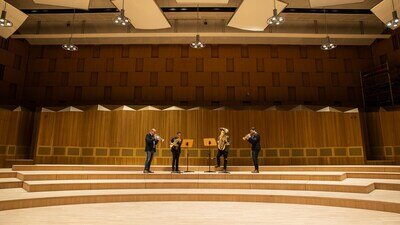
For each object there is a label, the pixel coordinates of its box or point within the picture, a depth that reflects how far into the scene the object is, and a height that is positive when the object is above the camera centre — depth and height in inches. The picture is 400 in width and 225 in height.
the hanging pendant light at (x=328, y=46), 321.1 +131.1
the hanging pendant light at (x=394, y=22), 248.5 +125.3
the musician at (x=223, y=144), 261.0 +10.0
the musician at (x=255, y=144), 260.1 +10.0
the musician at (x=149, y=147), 254.4 +6.8
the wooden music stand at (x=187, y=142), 257.8 +11.3
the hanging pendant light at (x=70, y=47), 327.2 +131.6
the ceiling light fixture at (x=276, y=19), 248.2 +126.8
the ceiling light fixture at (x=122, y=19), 254.9 +129.3
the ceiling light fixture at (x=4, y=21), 245.1 +122.6
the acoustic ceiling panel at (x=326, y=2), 297.3 +171.7
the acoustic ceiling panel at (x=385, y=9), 283.4 +159.2
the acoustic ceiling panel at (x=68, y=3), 297.6 +170.5
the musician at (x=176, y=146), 261.7 +7.5
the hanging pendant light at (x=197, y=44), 308.2 +126.8
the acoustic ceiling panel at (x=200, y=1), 307.9 +179.4
